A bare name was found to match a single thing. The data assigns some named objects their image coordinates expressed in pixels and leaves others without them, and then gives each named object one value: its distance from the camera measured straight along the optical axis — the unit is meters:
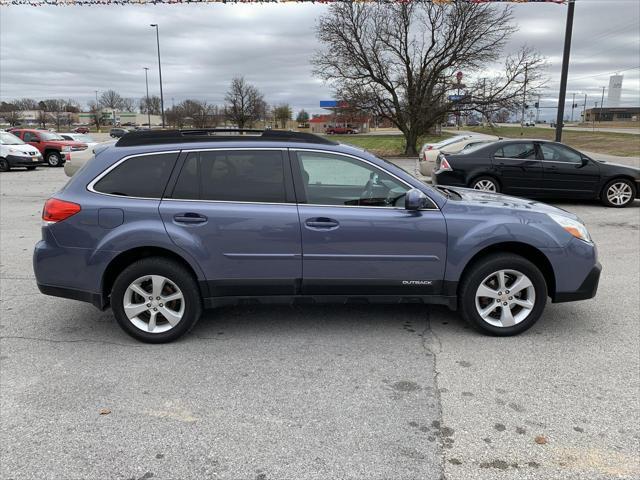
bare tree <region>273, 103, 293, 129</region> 85.25
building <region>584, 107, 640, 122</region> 128.86
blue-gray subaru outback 4.04
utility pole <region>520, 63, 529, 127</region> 24.55
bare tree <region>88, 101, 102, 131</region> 95.89
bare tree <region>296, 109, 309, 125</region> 105.49
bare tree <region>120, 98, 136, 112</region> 110.06
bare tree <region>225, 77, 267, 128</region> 56.47
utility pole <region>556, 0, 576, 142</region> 14.64
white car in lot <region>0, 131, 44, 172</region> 20.67
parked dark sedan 10.88
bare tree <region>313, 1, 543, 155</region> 24.66
